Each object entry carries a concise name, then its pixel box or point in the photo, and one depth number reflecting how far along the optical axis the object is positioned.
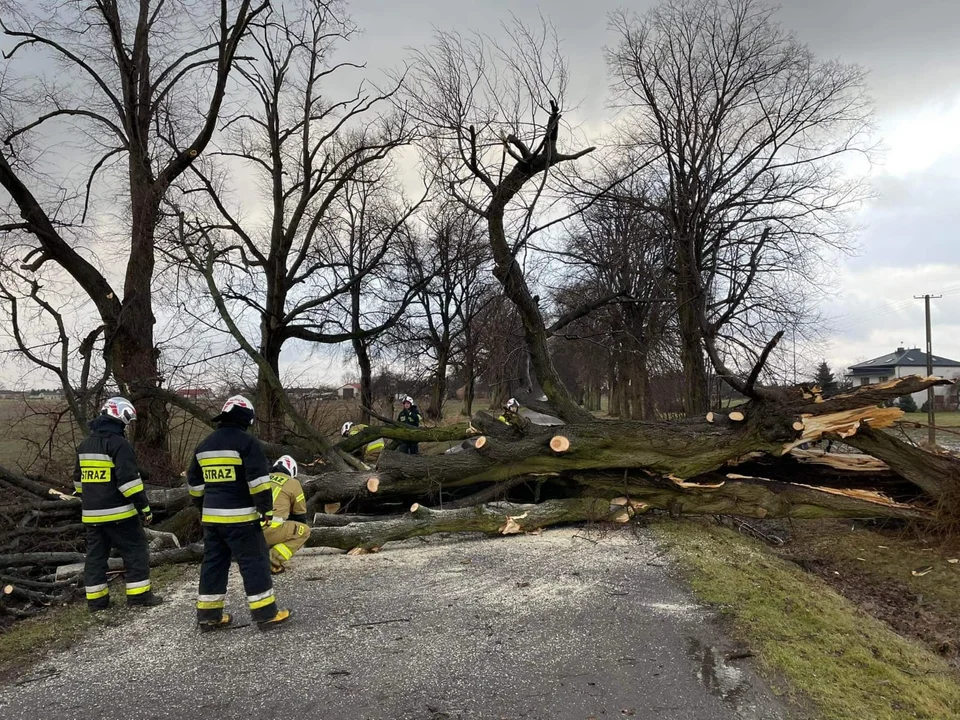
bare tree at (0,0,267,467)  11.26
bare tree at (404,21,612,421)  10.40
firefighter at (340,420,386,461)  10.61
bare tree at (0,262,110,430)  9.44
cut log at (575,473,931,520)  7.69
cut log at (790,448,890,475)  8.25
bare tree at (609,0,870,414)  15.10
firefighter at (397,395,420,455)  13.02
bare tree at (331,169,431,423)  18.39
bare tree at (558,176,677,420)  14.65
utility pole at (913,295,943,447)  28.55
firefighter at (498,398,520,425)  8.50
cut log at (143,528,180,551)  6.87
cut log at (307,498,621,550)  6.98
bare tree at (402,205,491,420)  18.89
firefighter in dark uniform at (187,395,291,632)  4.70
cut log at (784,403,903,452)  7.29
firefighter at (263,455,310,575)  5.76
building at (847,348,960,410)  53.28
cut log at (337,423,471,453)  9.94
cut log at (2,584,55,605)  5.53
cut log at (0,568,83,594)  5.66
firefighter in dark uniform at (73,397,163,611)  5.17
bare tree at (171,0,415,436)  17.02
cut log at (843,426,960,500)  7.50
